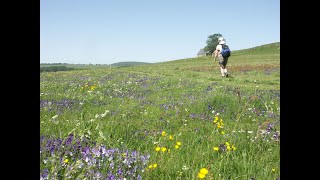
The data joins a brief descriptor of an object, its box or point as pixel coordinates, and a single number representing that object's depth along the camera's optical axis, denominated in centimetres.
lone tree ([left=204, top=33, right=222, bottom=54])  15150
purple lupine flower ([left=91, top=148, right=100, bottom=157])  354
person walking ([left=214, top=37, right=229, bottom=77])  2380
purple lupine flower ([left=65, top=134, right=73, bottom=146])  400
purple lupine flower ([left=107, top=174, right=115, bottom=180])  320
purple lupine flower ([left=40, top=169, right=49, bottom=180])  278
